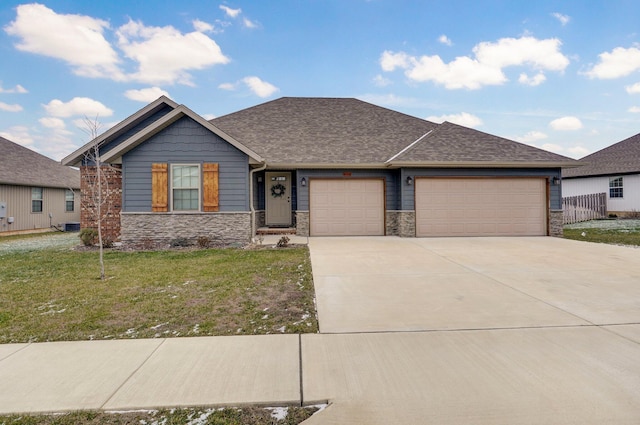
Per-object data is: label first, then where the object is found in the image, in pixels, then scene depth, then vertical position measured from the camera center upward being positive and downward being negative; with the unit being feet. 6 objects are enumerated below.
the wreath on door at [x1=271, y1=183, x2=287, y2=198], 49.26 +3.10
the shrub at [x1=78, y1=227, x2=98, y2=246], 35.01 -2.72
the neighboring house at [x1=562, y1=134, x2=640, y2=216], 69.46 +6.93
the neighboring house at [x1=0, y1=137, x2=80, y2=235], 52.85 +3.72
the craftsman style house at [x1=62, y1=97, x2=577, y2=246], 35.65 +3.84
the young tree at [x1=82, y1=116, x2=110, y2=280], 38.60 +2.23
